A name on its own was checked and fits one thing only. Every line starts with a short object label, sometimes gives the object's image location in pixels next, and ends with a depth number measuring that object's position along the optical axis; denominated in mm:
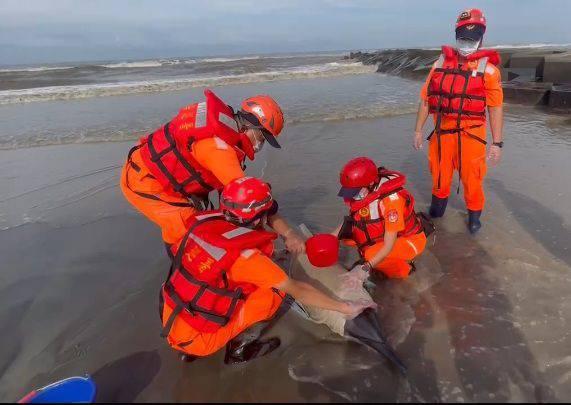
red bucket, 2719
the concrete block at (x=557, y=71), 11750
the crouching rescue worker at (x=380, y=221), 3125
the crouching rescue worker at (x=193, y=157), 2844
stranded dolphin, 2652
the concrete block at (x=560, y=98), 9703
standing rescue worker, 3855
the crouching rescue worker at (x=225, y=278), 2307
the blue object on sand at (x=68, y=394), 1918
